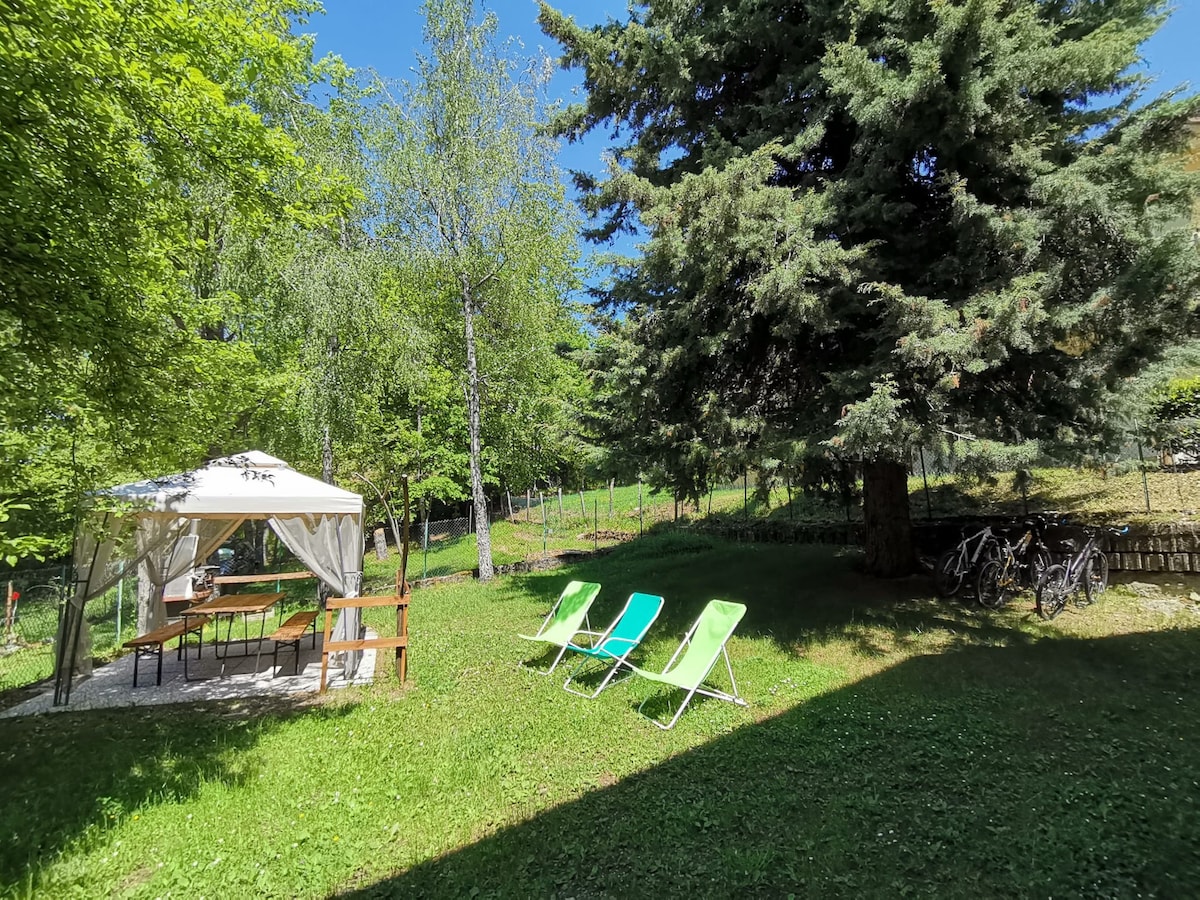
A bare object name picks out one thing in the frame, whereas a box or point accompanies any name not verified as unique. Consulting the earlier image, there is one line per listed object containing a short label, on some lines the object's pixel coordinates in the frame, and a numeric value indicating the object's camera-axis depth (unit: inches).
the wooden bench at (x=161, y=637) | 264.2
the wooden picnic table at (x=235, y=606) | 284.6
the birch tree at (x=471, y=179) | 522.6
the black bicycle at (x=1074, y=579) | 267.7
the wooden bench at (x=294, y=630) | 273.7
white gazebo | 249.4
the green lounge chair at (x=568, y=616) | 254.4
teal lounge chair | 223.5
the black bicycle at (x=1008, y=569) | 285.9
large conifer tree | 205.3
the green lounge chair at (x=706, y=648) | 196.4
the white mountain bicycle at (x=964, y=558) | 290.5
